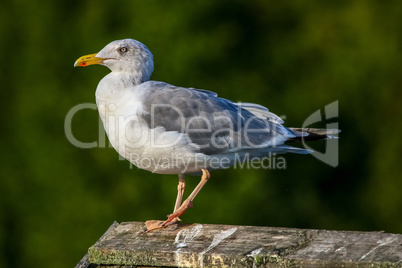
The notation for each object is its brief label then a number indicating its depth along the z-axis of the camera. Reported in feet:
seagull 24.11
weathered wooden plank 18.45
